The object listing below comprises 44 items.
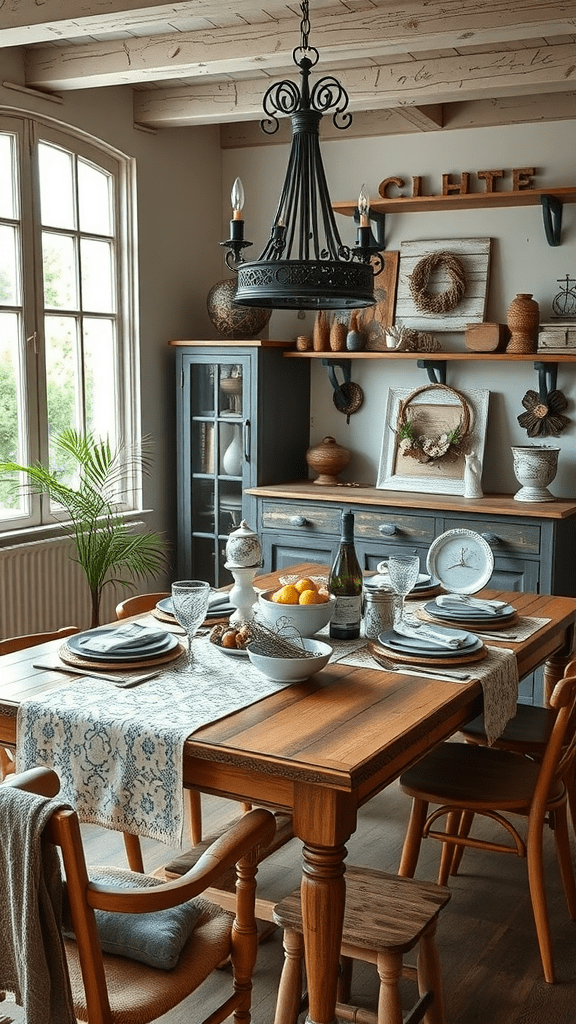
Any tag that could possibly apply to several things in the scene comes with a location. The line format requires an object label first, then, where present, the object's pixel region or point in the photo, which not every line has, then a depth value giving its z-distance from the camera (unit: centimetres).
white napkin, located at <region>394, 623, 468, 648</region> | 265
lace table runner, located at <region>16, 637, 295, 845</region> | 208
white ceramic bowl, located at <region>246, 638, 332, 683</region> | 235
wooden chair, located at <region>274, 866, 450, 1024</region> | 210
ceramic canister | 279
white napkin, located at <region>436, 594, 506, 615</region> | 302
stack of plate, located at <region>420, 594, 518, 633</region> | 292
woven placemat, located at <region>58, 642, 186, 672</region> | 250
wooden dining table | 194
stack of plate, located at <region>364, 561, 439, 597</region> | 327
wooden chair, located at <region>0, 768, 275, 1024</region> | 165
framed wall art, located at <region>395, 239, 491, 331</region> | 503
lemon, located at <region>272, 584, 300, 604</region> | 266
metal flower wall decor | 489
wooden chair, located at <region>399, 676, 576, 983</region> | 262
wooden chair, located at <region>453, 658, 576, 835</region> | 303
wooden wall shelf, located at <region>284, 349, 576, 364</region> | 465
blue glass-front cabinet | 516
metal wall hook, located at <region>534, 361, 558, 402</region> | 483
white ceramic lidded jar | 278
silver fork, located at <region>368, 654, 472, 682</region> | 250
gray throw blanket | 160
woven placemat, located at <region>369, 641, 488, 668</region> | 258
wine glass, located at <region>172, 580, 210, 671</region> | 246
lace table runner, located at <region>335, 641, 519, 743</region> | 251
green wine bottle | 279
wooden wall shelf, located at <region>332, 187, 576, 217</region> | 466
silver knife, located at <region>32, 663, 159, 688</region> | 241
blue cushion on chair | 185
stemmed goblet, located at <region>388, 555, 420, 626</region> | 279
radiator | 445
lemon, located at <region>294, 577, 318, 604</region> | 272
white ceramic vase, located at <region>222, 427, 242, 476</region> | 523
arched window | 449
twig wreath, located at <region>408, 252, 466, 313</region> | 503
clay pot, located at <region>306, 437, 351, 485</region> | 528
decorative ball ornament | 530
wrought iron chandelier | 239
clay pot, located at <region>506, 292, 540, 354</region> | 473
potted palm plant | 455
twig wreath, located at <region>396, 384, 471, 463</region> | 503
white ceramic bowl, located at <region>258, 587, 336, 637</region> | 262
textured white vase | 466
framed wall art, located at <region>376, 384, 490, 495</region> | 504
